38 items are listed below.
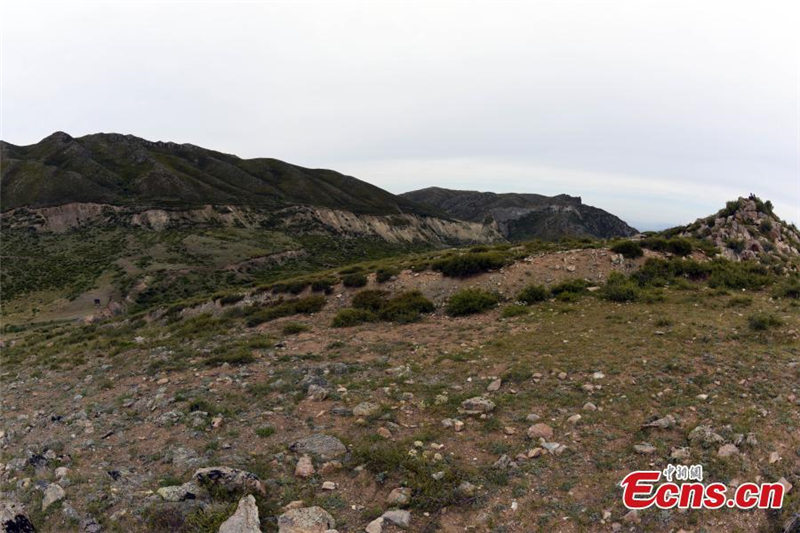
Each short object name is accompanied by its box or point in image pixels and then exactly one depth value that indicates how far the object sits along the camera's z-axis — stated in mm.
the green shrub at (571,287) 18562
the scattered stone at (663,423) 7637
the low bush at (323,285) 22812
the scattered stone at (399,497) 6410
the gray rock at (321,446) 7910
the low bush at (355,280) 22433
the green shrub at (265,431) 8812
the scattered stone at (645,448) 7043
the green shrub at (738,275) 18281
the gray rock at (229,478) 6836
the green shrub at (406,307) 18016
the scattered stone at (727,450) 6728
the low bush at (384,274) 22391
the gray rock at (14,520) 6371
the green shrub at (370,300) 19609
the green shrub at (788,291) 16328
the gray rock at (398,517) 6017
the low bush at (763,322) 12379
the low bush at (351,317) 17844
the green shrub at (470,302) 17828
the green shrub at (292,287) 23672
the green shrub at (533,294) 18188
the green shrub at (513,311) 16734
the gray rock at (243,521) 5873
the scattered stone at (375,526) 5917
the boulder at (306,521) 5941
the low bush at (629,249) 21250
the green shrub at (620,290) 16938
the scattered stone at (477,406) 8953
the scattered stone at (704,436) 7008
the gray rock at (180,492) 6699
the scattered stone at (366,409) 9312
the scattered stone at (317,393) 10445
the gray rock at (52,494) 6955
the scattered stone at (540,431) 7887
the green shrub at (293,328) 17344
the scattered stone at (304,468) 7328
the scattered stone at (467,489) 6508
